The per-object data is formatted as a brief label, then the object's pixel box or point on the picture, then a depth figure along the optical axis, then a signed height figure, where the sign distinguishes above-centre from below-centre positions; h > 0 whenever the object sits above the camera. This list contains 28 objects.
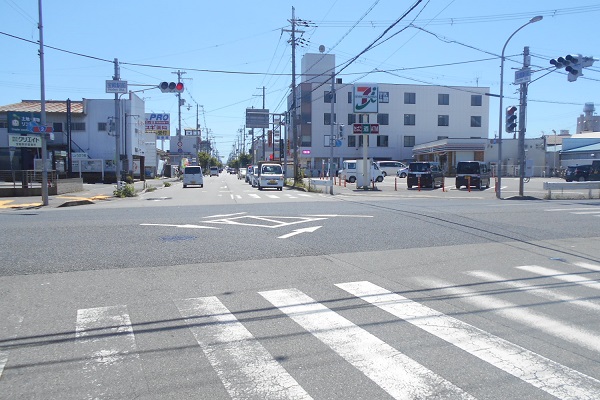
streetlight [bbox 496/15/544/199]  26.52 +2.85
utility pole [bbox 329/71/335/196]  32.86 +0.85
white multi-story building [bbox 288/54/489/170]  74.31 +8.16
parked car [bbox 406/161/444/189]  37.63 -0.21
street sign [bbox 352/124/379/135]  34.91 +2.94
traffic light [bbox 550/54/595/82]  20.36 +4.40
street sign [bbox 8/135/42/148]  29.68 +1.69
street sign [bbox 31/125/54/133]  23.12 +1.85
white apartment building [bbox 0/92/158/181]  48.34 +3.13
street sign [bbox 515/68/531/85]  24.67 +4.75
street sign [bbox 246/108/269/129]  64.25 +6.74
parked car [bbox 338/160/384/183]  47.81 -0.02
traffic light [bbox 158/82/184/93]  27.02 +4.43
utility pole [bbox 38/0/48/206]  22.59 +2.37
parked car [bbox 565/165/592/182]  44.72 +0.01
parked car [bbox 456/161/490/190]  36.69 -0.11
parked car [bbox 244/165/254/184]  52.46 -0.35
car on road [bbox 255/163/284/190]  38.03 -0.44
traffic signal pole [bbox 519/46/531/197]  26.75 +2.96
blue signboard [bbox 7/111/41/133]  29.25 +2.73
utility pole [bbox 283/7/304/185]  39.00 +7.86
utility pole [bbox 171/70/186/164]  60.88 +8.32
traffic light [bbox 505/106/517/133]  27.03 +2.86
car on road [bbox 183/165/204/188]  44.22 -0.47
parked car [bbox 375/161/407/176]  64.56 +0.74
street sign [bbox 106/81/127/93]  27.66 +4.58
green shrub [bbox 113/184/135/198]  30.53 -1.32
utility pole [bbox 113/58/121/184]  28.73 +3.66
